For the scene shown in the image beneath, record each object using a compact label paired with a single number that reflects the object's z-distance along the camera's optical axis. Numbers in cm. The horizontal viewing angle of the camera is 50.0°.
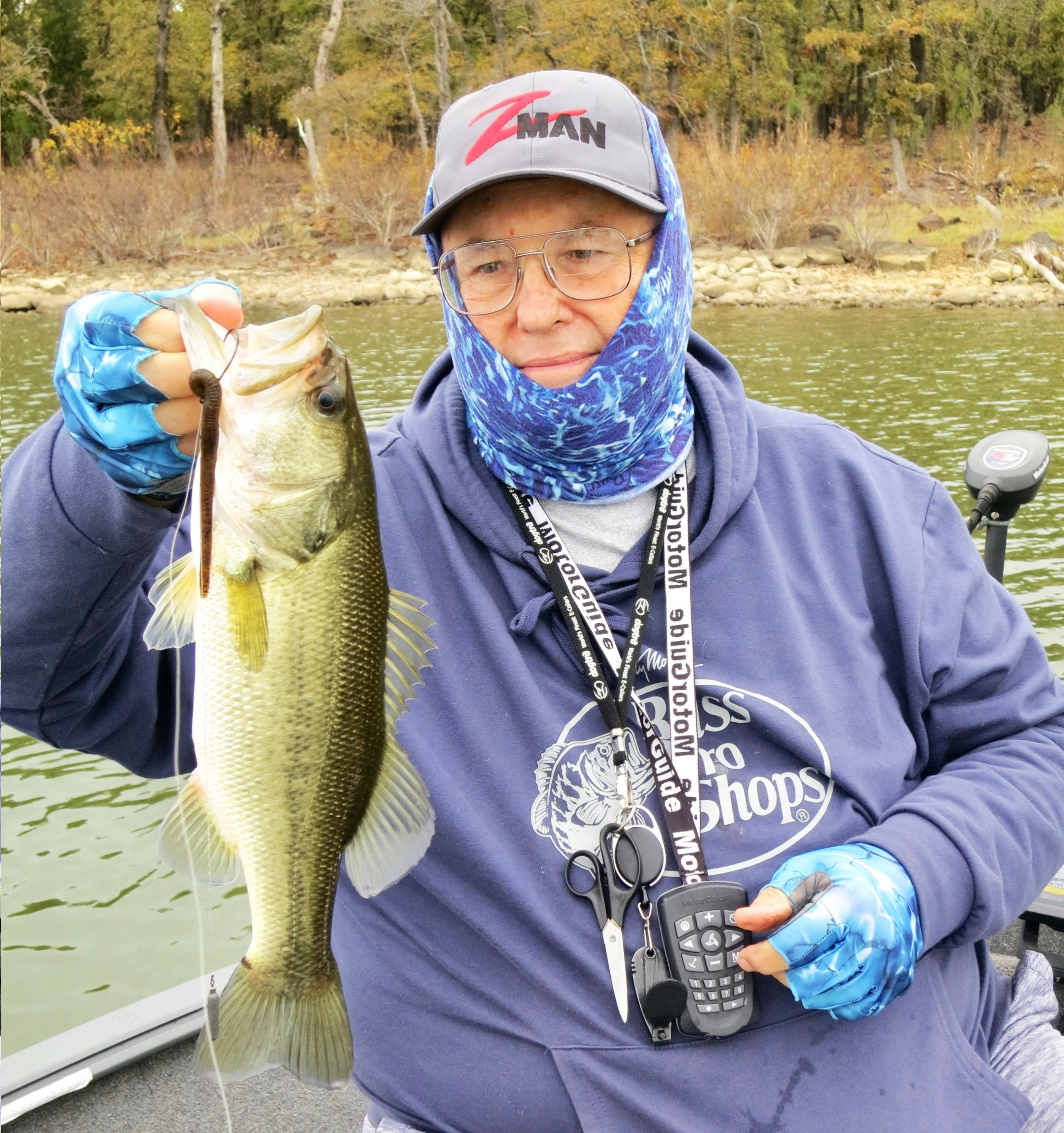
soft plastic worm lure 155
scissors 192
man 189
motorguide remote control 191
